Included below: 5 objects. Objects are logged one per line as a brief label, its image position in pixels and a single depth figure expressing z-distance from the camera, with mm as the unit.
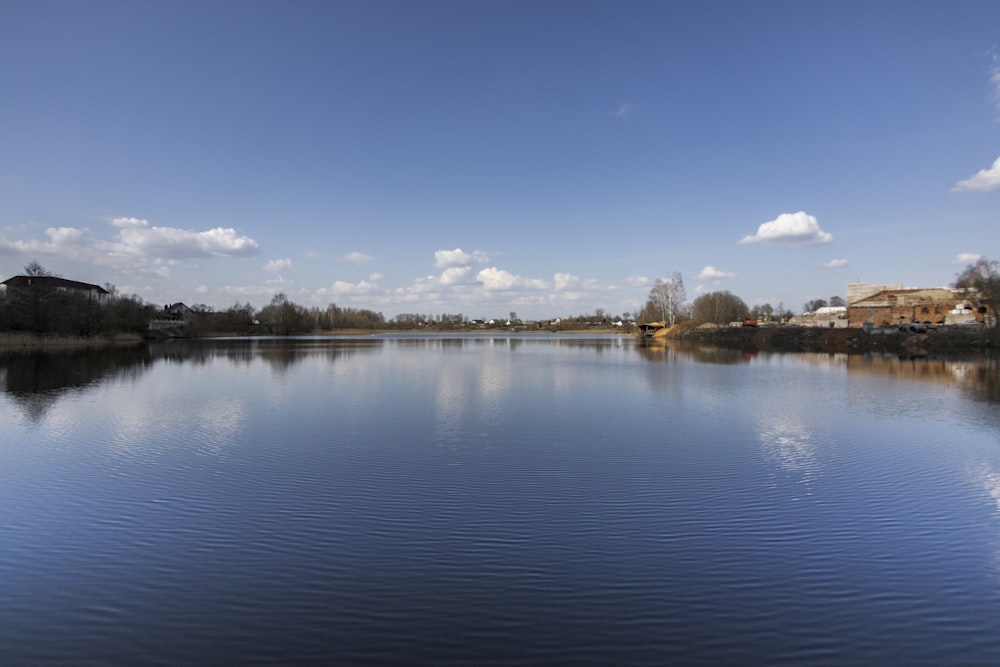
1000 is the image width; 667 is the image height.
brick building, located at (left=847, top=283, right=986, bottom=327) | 53184
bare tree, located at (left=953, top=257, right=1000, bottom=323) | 44250
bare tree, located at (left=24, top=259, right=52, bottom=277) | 48156
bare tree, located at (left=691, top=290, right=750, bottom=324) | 88750
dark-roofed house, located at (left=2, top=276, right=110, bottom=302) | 49434
